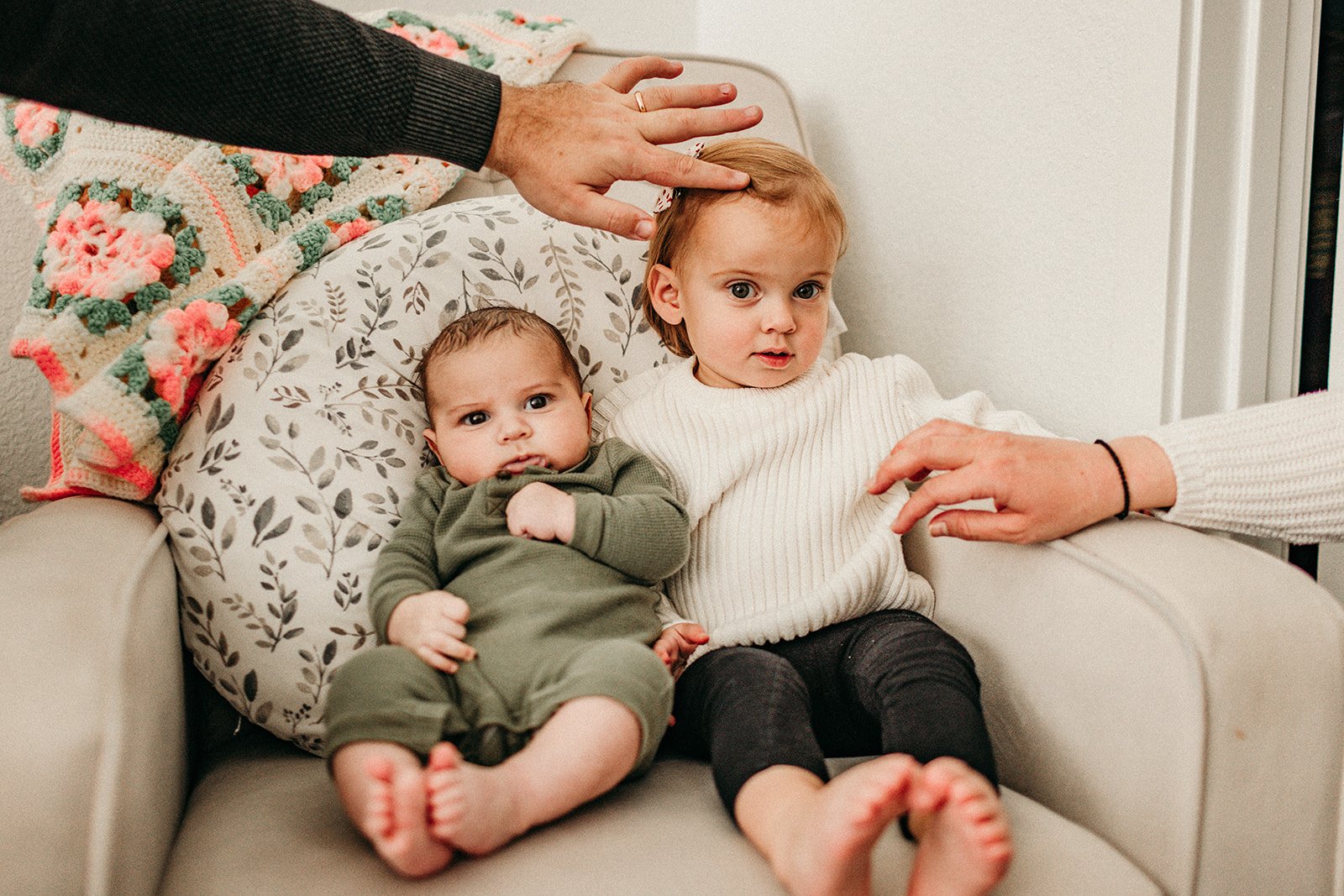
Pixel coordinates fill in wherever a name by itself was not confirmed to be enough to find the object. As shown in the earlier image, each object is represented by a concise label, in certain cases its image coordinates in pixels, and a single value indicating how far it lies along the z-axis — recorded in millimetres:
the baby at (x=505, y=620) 628
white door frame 896
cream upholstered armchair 571
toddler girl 799
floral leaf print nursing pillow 825
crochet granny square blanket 887
